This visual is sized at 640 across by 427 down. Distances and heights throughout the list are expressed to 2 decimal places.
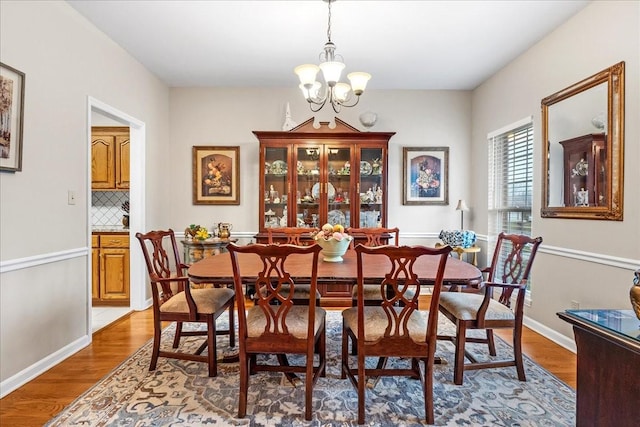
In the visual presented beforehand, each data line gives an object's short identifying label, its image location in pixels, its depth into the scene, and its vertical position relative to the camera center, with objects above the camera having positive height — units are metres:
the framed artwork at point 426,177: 4.59 +0.46
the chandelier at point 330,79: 2.40 +0.97
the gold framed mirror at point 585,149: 2.41 +0.49
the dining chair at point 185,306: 2.29 -0.65
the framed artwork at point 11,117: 2.11 +0.60
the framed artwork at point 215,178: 4.52 +0.44
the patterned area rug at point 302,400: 1.88 -1.12
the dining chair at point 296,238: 2.69 -0.28
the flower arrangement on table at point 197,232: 3.98 -0.24
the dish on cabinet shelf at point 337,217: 4.27 -0.07
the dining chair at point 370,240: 2.72 -0.31
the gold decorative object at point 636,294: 1.05 -0.25
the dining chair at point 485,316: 2.19 -0.68
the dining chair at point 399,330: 1.69 -0.65
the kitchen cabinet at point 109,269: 3.97 -0.66
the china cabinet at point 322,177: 4.20 +0.43
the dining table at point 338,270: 1.98 -0.37
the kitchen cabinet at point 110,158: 4.11 +0.64
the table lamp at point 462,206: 4.32 +0.07
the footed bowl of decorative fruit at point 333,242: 2.47 -0.22
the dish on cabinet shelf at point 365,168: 4.26 +0.54
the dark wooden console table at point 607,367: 1.00 -0.49
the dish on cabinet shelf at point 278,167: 4.27 +0.55
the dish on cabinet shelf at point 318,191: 4.25 +0.25
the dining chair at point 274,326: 1.73 -0.64
